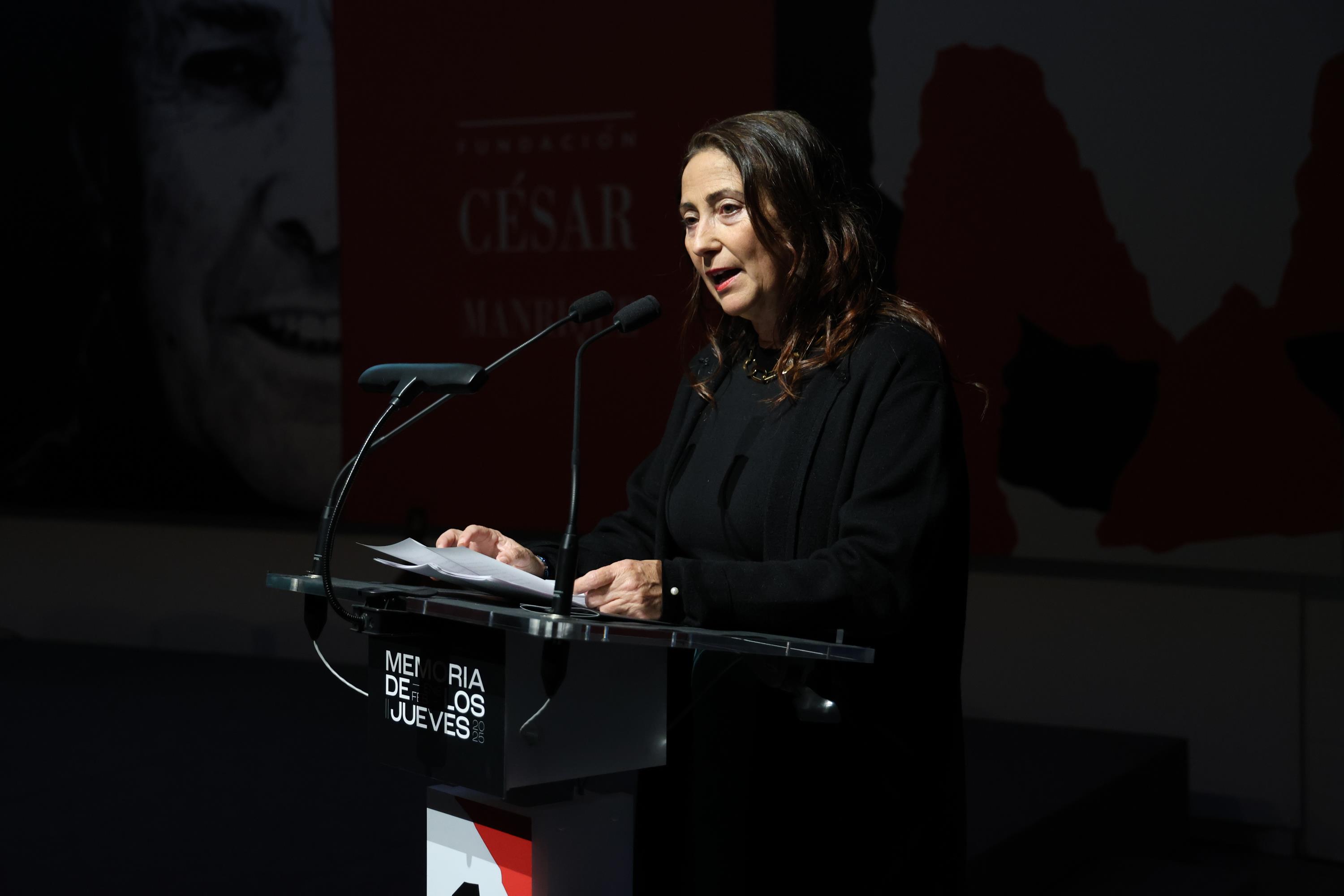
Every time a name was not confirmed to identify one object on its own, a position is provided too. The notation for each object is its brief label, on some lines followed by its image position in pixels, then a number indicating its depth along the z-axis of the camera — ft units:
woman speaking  14.47
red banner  26.44
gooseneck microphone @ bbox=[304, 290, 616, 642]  14.44
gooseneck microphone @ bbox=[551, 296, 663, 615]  14.00
